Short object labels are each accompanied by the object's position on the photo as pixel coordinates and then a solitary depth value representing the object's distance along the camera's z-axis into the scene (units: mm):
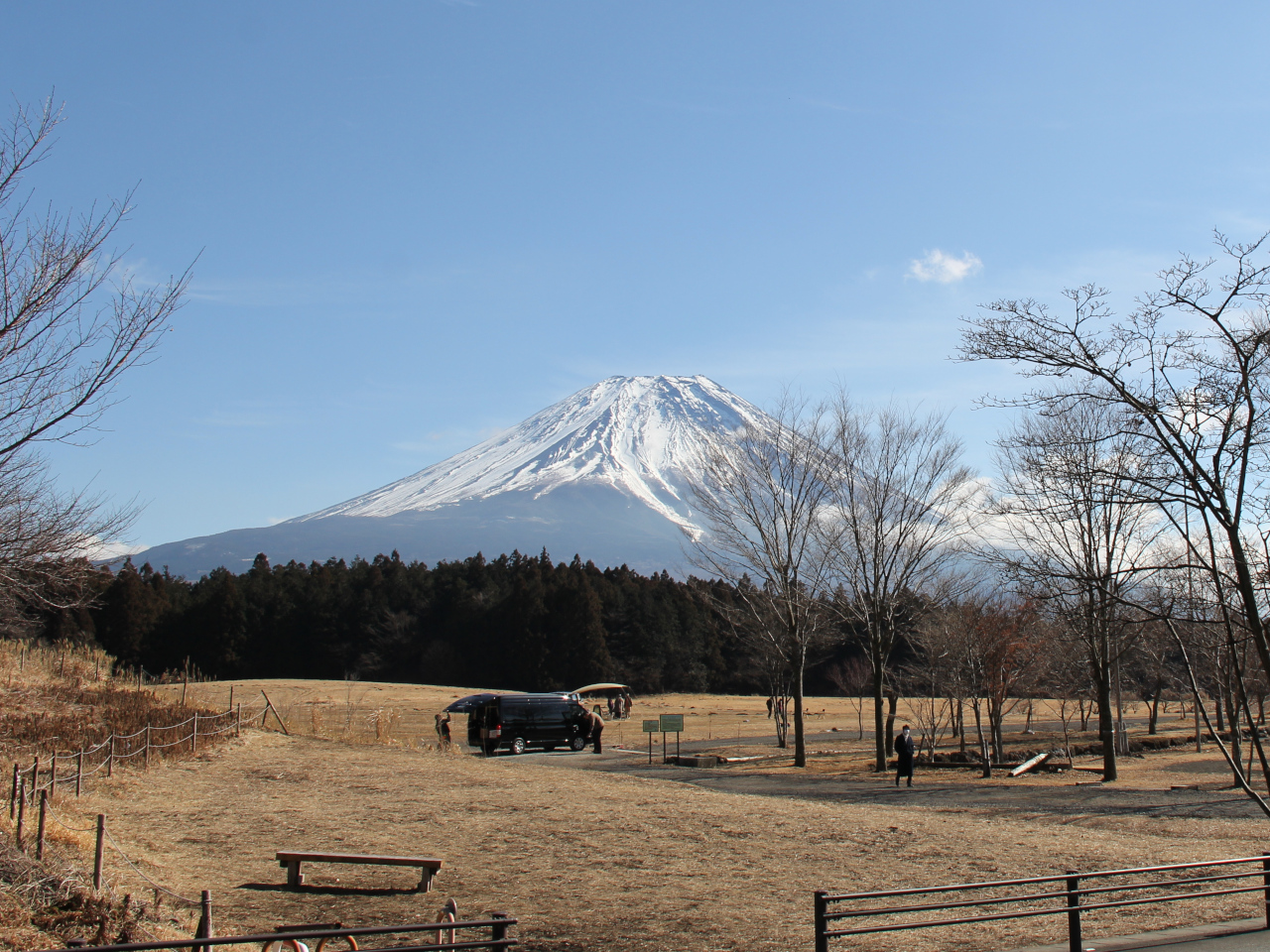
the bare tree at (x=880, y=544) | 25156
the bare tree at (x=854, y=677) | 51678
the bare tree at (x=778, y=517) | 26328
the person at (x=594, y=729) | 30281
